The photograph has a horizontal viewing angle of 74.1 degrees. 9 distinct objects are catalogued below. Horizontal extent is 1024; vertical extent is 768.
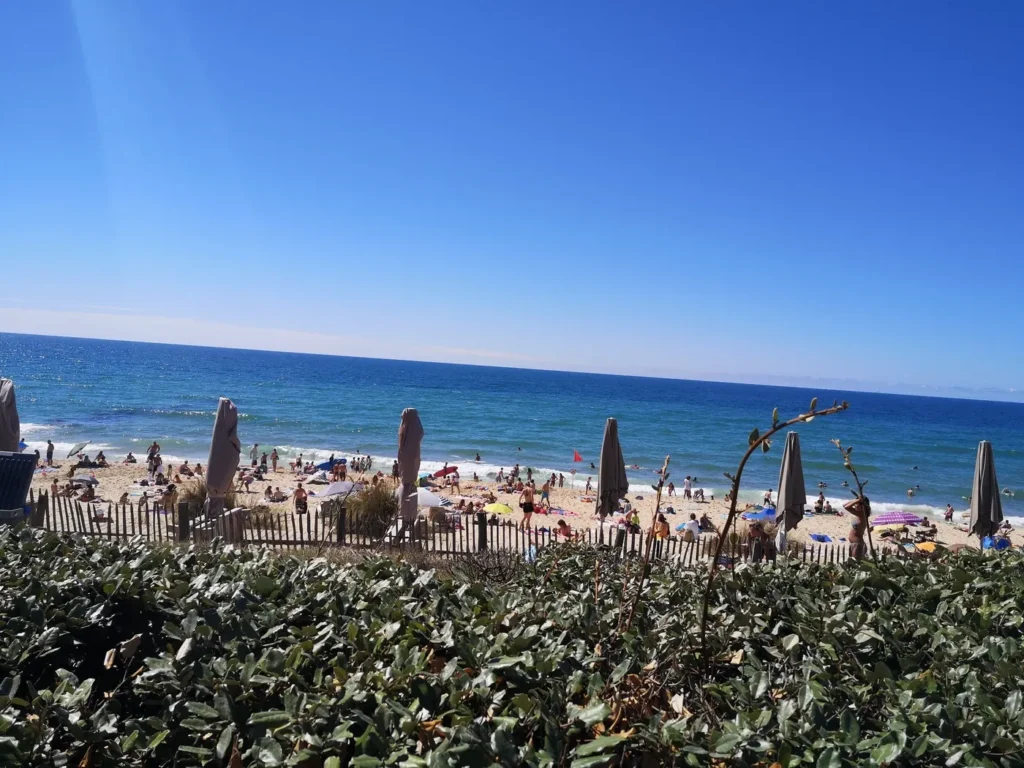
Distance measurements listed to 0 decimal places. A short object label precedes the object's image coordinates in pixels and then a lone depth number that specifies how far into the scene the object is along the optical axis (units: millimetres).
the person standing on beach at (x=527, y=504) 17717
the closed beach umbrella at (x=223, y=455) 11867
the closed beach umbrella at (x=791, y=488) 12266
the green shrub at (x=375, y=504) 14867
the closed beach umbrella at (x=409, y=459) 12883
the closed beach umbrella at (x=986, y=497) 12281
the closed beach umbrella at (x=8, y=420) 11195
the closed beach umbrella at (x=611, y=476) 12344
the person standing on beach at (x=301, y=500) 19159
